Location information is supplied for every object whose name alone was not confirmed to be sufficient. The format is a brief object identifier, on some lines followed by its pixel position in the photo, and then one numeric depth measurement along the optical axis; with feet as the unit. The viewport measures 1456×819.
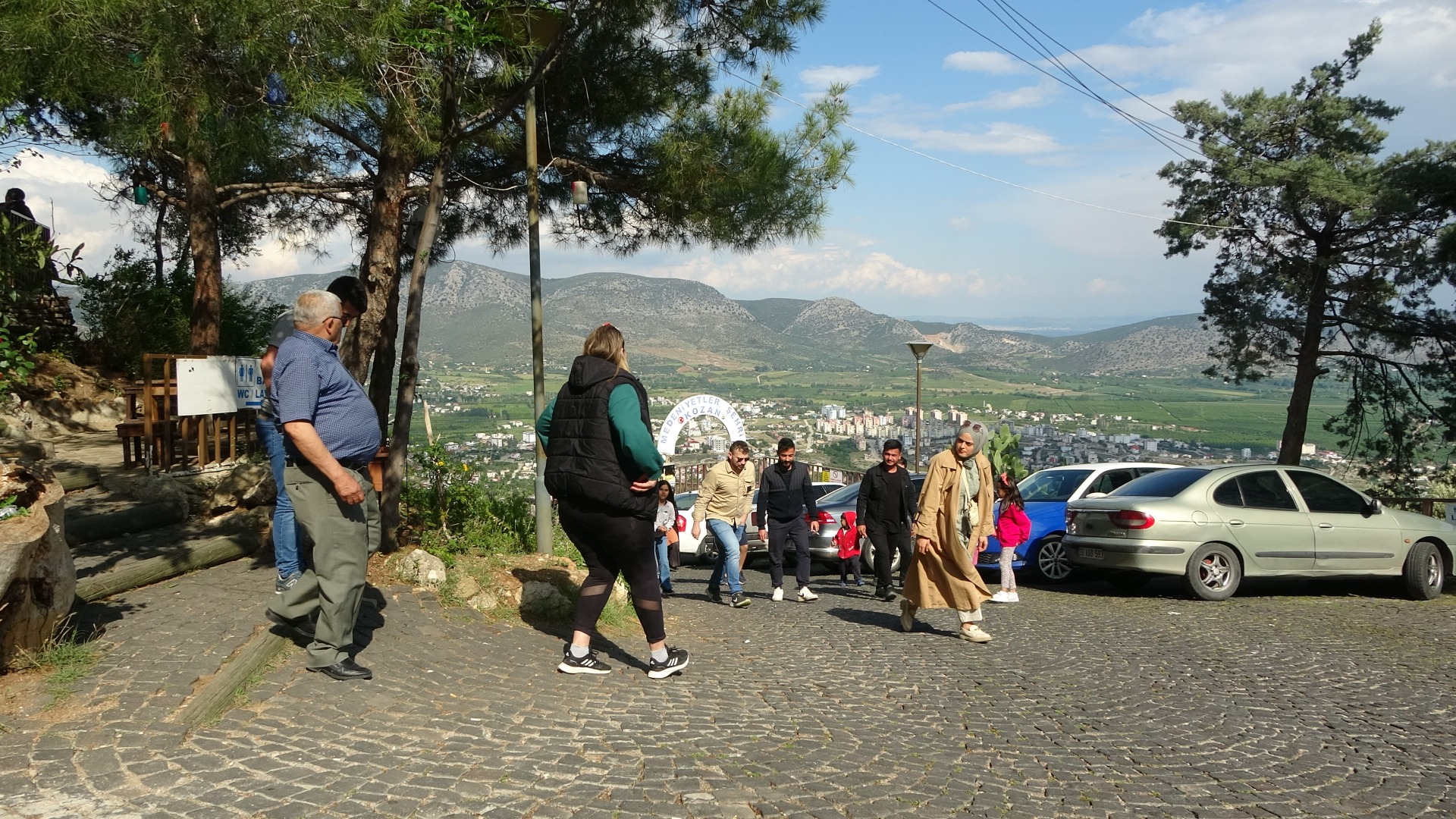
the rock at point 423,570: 25.22
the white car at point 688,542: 54.80
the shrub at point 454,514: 30.60
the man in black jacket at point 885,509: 37.11
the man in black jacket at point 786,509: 37.01
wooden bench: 34.30
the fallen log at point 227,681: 14.92
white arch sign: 66.54
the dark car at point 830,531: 48.56
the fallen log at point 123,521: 26.09
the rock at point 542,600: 25.53
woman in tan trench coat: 27.78
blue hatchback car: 43.78
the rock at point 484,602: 24.62
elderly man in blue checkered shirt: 17.15
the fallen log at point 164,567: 20.42
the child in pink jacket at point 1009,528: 36.68
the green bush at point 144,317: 55.83
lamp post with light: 72.23
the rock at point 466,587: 24.75
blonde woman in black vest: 19.26
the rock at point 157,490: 31.14
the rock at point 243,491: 31.89
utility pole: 31.22
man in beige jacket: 35.09
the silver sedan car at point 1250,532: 36.73
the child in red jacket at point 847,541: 40.70
